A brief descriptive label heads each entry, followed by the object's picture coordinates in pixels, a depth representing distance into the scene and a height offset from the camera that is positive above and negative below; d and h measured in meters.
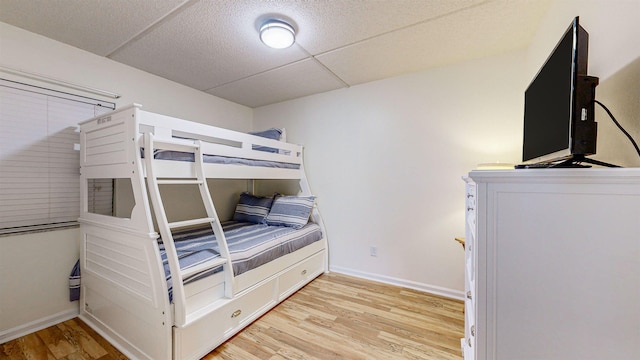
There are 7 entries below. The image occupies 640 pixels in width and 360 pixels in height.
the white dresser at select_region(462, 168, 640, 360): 0.64 -0.24
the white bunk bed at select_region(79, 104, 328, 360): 1.41 -0.58
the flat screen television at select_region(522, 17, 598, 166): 0.73 +0.26
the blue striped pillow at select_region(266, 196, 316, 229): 2.69 -0.37
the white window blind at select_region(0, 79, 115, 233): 1.71 +0.17
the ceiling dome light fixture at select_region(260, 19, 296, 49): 1.67 +1.02
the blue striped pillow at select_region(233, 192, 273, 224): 2.91 -0.37
